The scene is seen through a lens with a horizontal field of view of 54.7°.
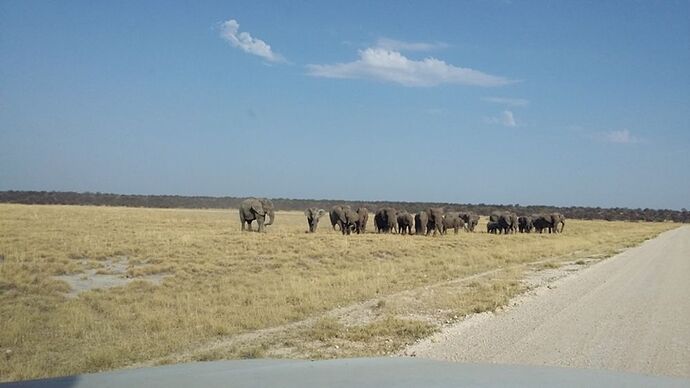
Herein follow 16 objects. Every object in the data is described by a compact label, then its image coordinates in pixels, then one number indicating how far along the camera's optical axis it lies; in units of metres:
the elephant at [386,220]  53.50
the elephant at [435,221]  52.91
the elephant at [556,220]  68.06
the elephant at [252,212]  44.88
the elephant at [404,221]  53.12
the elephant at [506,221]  64.00
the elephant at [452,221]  56.94
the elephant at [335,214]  50.44
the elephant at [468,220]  68.44
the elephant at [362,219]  51.22
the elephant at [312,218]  47.94
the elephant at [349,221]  49.62
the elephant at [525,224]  69.57
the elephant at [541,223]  68.29
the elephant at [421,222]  52.69
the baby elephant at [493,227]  65.20
